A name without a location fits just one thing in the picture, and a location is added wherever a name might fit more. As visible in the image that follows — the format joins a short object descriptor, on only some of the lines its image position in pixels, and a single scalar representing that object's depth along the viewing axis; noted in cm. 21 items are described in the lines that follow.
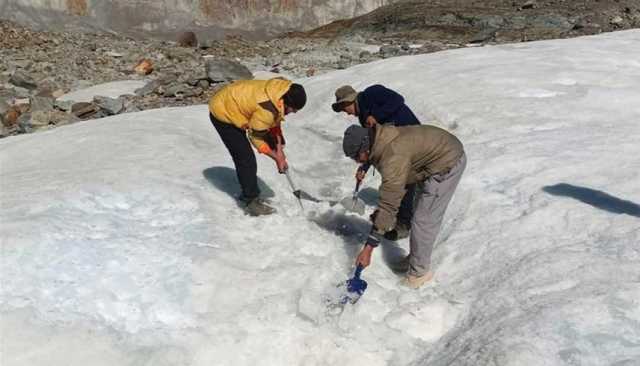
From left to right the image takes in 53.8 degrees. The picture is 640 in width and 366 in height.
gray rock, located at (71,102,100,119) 1377
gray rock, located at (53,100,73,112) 1452
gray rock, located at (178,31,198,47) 2791
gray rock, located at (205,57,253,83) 1642
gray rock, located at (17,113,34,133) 1285
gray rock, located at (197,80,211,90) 1609
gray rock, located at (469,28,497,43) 2334
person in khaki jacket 464
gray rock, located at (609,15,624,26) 2317
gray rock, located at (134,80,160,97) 1607
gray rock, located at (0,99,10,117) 1415
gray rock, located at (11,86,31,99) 1678
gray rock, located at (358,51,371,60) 1963
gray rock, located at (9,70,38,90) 1783
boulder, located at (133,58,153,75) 1991
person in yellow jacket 597
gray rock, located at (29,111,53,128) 1302
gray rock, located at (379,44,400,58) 1956
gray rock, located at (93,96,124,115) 1388
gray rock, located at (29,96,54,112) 1440
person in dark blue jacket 609
